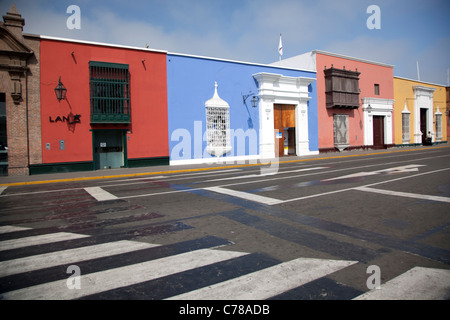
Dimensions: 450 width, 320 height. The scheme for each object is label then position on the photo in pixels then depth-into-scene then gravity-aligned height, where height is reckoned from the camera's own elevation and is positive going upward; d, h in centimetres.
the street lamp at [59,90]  1597 +369
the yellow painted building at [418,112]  3444 +477
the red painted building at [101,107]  1600 +295
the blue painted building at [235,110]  1995 +336
